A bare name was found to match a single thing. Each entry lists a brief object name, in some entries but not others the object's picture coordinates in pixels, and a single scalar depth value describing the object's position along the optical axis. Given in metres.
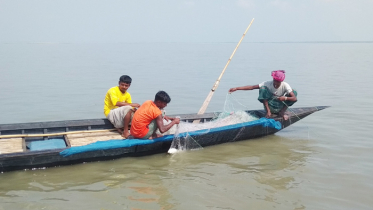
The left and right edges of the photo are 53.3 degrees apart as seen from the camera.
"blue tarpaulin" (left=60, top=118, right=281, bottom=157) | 5.33
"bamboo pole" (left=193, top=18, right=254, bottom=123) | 7.55
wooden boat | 5.20
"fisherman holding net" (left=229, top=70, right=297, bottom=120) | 6.96
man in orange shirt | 5.68
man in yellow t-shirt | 6.18
